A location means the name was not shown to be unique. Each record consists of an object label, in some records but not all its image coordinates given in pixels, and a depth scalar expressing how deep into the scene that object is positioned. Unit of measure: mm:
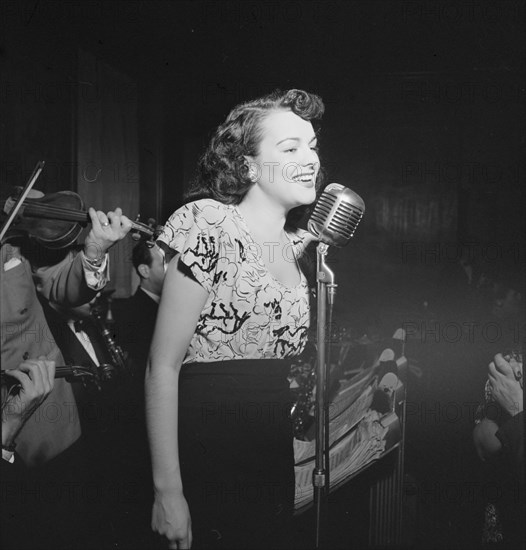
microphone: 2119
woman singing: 1974
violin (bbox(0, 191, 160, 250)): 2033
